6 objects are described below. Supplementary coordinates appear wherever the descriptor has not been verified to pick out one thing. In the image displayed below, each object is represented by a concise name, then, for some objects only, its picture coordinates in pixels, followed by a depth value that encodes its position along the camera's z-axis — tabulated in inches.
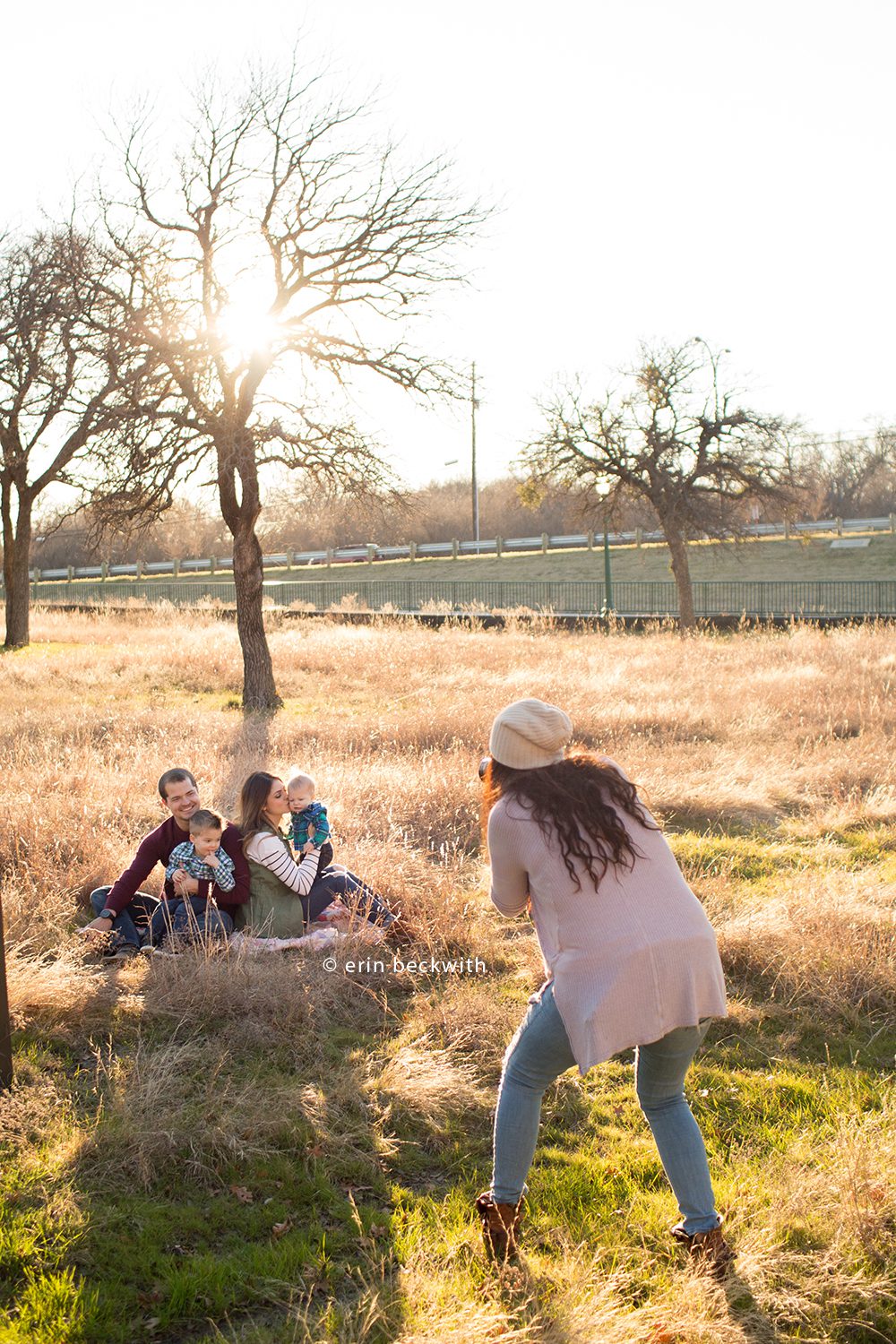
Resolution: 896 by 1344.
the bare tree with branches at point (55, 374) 534.3
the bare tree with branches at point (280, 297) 560.4
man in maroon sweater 210.8
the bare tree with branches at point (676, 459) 946.7
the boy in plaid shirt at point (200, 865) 205.3
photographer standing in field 109.7
